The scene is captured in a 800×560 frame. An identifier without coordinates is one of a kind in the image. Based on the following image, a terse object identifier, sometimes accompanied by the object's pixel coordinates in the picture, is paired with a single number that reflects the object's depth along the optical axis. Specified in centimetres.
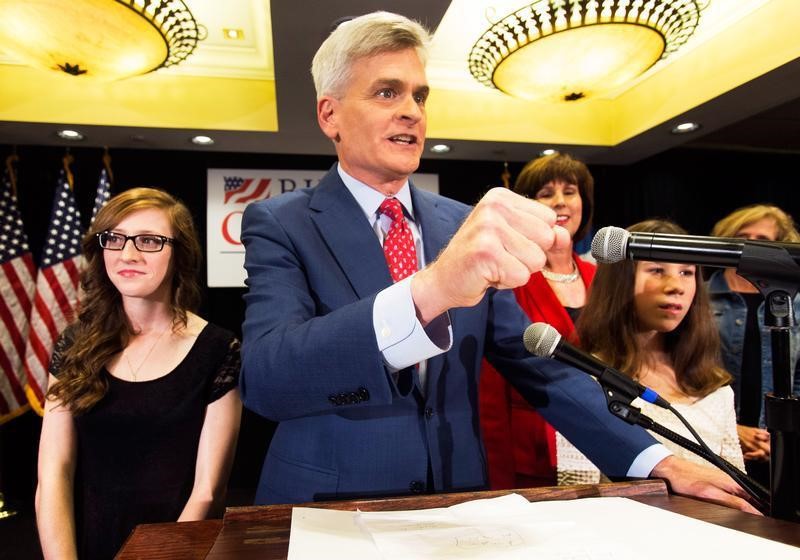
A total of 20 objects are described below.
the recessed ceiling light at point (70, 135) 432
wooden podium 60
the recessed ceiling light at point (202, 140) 452
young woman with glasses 156
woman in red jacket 179
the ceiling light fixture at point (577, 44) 277
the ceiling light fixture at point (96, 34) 256
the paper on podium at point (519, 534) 54
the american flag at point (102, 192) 450
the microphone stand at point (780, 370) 68
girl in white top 172
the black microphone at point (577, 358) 79
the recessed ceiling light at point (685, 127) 434
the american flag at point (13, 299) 413
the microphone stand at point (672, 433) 76
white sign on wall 484
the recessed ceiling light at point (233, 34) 386
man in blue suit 76
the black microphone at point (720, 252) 68
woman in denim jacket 228
